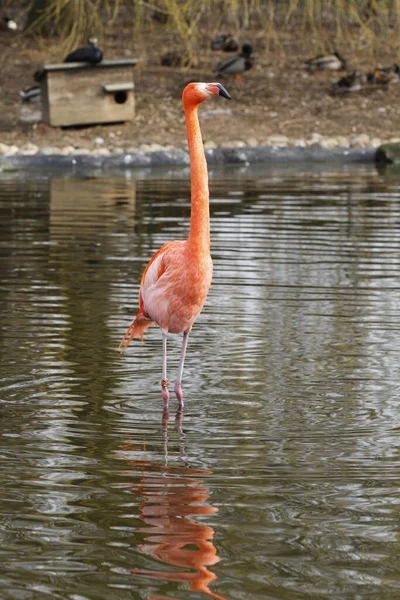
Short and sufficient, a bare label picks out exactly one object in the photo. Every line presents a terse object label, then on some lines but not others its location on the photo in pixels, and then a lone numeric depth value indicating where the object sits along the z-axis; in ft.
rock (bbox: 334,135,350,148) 81.82
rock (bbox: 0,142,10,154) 77.67
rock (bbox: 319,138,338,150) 81.10
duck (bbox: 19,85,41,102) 87.30
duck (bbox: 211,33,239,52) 98.99
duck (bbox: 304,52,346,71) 95.55
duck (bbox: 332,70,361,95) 90.22
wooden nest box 81.82
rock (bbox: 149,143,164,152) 78.63
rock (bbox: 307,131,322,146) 81.62
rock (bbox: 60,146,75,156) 77.63
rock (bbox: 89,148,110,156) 77.46
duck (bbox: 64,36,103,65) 81.15
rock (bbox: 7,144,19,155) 77.66
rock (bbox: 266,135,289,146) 81.82
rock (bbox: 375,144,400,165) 77.87
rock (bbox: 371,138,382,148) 81.72
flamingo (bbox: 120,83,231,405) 21.43
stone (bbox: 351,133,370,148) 81.76
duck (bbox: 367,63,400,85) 91.66
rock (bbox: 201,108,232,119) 85.92
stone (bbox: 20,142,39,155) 77.36
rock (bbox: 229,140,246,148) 79.82
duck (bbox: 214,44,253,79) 92.43
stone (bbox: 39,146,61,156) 77.56
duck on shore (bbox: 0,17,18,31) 103.19
